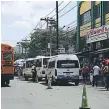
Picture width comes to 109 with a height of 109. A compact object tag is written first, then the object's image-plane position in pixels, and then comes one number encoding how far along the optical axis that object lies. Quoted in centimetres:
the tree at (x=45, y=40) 6273
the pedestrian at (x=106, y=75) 2183
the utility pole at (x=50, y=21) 5861
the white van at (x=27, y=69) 3906
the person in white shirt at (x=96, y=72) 2494
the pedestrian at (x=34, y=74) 3331
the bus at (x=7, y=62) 2452
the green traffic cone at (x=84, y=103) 1184
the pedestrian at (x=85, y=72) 2944
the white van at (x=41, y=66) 3423
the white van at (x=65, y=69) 2702
